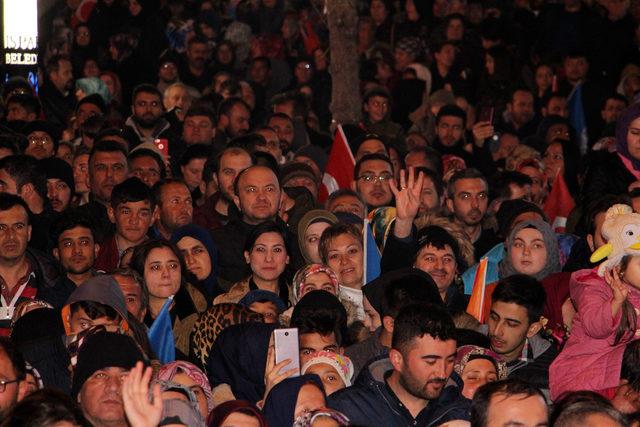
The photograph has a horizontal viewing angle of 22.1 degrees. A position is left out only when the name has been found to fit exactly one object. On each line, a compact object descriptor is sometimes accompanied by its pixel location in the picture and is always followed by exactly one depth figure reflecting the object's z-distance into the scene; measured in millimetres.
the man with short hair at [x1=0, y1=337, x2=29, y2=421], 7684
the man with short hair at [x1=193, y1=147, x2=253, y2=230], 12797
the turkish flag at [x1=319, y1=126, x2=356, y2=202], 14336
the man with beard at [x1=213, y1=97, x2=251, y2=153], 16469
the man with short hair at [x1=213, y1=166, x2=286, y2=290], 11898
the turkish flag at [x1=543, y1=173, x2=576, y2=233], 13703
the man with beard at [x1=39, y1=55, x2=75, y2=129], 18594
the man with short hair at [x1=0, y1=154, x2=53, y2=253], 12469
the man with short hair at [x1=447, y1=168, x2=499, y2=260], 12797
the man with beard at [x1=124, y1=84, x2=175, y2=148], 16312
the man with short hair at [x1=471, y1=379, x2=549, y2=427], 7473
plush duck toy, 8586
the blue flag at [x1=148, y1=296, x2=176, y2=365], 9922
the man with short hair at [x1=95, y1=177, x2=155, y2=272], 11961
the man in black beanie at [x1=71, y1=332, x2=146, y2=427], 7887
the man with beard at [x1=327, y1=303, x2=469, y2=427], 8328
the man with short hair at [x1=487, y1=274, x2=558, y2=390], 10242
